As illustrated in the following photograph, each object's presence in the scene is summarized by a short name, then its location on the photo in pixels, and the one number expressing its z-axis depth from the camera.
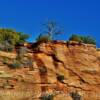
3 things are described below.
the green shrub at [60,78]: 39.44
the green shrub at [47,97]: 36.59
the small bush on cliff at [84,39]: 45.14
